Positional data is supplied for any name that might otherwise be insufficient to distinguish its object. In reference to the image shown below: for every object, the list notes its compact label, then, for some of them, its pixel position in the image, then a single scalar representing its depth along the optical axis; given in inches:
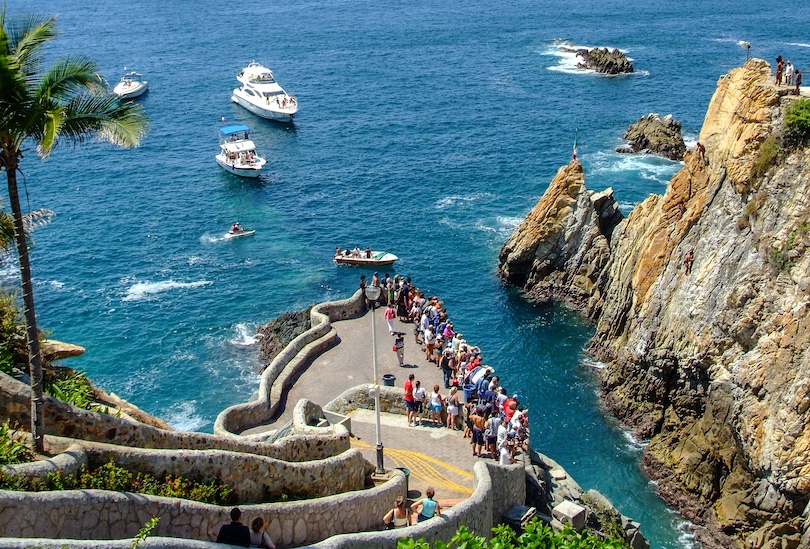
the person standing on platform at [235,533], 754.2
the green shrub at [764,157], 1610.5
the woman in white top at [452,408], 1279.5
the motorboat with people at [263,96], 3949.3
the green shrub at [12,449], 740.0
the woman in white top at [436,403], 1289.4
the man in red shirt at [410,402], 1311.5
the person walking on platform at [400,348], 1504.7
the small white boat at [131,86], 4264.3
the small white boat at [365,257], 2513.5
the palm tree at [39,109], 699.4
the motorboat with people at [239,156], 3225.9
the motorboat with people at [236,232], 2768.2
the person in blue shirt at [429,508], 995.9
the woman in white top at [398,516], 985.5
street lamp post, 1066.7
